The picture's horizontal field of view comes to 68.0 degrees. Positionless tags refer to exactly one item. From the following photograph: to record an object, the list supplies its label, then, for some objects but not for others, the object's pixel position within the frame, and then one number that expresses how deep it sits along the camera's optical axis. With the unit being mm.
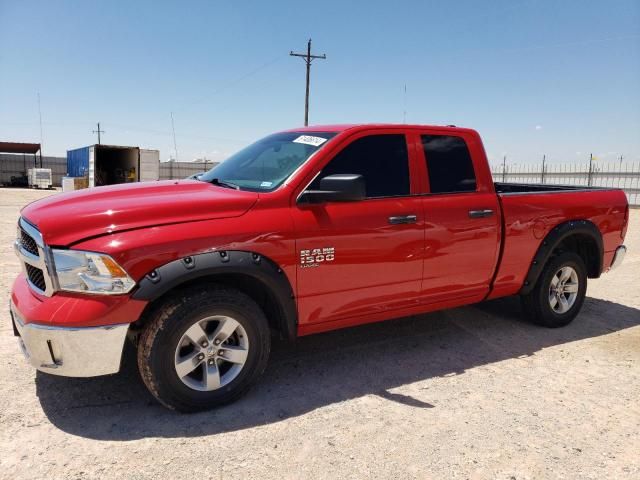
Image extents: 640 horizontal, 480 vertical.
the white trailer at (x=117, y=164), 21062
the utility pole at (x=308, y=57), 29336
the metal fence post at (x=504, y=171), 25509
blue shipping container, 23453
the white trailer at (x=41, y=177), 34656
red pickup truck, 2658
